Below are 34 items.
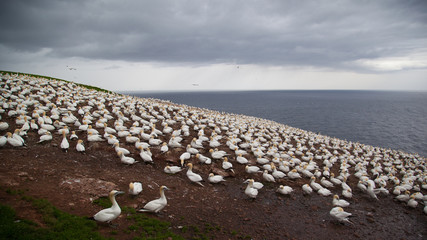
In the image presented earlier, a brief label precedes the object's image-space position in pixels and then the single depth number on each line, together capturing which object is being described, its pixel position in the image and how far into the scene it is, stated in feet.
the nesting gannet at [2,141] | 37.06
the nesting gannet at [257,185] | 42.20
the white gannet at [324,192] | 45.82
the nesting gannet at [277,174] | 48.72
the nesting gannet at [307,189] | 45.80
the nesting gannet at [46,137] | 42.53
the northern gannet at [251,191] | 39.53
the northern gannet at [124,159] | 41.55
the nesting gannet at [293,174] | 49.85
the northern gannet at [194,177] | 40.98
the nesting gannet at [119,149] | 43.58
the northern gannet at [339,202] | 41.23
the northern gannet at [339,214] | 36.32
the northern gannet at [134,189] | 31.35
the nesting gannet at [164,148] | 48.43
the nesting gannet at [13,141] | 38.58
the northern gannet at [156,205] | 28.94
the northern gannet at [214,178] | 42.78
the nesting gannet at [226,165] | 48.26
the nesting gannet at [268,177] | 47.22
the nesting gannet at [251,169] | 49.14
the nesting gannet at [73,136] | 45.65
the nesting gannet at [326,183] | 50.96
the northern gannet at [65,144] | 41.24
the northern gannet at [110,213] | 24.02
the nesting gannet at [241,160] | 52.06
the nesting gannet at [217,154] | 51.39
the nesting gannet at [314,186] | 47.62
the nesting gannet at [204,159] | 48.19
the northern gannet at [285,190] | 43.52
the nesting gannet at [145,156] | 42.98
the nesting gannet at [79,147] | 41.88
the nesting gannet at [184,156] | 46.41
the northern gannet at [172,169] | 42.29
